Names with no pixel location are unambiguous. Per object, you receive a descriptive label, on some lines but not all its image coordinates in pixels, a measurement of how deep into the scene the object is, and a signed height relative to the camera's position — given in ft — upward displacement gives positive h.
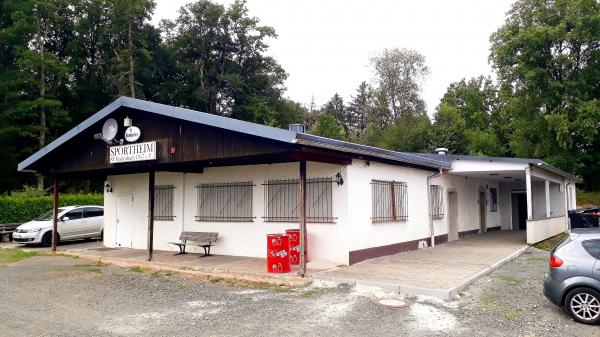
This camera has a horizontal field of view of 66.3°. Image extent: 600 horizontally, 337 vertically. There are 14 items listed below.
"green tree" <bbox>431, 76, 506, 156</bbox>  129.18 +25.90
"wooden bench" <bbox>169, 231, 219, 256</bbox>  44.32 -3.78
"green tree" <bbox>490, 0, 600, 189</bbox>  104.68 +29.42
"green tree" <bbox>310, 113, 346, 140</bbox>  146.10 +22.99
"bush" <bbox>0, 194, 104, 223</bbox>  68.69 -0.54
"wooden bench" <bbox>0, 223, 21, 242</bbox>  66.08 -4.15
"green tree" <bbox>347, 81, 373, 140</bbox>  219.61 +45.18
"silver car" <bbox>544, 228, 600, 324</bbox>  22.75 -3.95
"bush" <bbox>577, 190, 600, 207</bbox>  111.03 +0.02
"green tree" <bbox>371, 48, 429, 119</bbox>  157.17 +43.36
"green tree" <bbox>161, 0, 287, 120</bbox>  140.46 +44.65
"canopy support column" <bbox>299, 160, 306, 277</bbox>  32.65 -1.02
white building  35.94 +1.79
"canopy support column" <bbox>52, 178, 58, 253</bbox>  51.23 -1.87
